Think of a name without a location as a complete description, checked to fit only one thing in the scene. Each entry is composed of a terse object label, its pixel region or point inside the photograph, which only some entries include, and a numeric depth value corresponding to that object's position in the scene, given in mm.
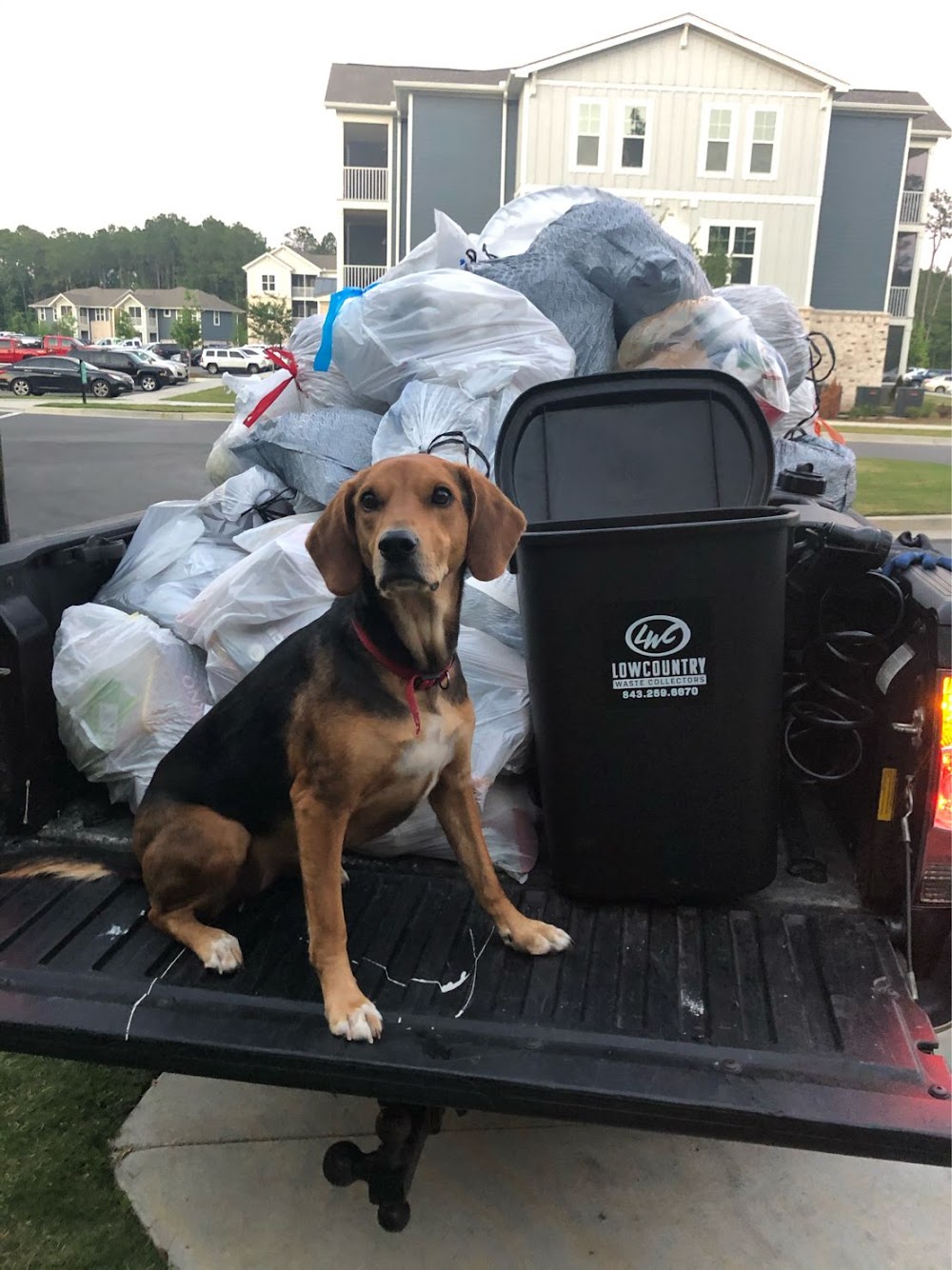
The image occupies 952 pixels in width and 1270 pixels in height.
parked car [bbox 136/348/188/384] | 39062
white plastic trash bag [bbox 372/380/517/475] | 2980
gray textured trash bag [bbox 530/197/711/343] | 3463
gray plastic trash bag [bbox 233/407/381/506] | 3180
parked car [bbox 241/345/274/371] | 46059
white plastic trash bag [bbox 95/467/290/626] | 2932
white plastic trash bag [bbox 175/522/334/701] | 2654
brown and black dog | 1990
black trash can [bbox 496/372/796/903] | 2035
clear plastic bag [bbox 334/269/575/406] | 3238
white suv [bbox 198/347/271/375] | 45750
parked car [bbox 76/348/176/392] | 37562
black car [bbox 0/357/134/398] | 31875
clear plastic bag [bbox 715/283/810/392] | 4109
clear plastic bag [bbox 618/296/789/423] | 3349
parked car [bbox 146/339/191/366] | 55219
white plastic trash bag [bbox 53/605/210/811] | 2520
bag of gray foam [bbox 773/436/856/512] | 3670
